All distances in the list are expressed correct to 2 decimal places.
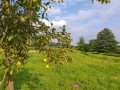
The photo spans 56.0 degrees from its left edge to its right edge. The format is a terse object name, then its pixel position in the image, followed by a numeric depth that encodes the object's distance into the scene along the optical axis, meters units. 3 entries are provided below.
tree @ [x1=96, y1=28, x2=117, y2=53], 33.17
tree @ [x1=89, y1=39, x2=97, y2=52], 32.61
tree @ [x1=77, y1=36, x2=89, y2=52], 32.30
